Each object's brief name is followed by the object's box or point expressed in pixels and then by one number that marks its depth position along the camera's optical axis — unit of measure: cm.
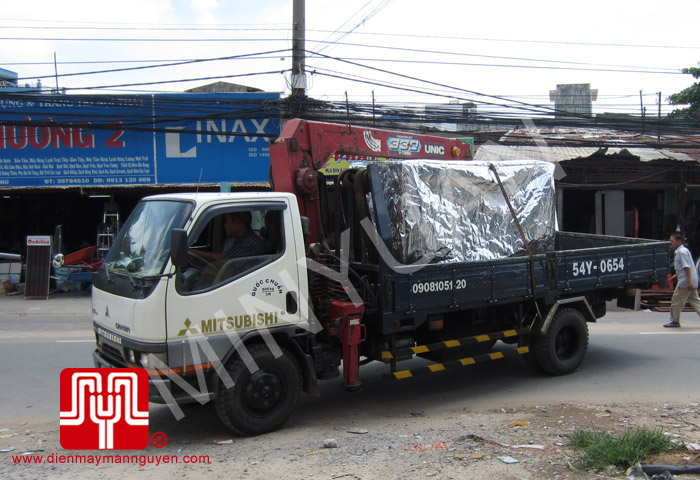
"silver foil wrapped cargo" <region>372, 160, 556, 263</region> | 577
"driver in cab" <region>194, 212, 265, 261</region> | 516
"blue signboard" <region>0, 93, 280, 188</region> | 1551
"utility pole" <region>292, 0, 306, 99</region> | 1273
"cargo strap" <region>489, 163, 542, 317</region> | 656
